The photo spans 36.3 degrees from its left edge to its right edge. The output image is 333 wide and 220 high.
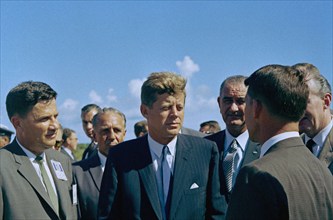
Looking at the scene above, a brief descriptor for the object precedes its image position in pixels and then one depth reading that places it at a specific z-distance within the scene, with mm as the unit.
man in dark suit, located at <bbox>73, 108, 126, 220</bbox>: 5379
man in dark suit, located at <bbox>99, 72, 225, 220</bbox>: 4262
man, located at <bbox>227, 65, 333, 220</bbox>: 2609
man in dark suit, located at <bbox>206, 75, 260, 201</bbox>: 5273
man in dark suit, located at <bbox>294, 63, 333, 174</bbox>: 4652
